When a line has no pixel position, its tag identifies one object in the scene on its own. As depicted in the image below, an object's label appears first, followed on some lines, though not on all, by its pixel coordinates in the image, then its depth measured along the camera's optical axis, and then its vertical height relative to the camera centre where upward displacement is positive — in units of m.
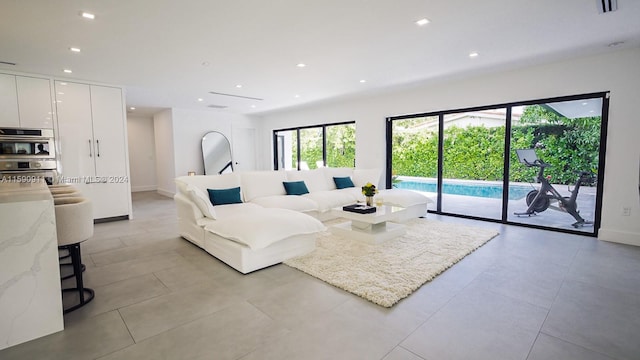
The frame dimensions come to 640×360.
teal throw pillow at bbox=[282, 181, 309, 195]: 5.50 -0.55
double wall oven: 4.52 +0.10
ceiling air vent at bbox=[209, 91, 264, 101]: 6.36 +1.43
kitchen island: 1.92 -0.73
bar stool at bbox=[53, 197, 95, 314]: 2.30 -0.55
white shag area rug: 2.69 -1.15
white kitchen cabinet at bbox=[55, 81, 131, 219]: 5.14 +0.29
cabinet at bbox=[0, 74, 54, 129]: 4.60 +0.95
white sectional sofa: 3.15 -0.71
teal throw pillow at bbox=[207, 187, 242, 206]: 4.38 -0.56
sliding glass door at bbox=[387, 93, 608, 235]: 4.45 -0.06
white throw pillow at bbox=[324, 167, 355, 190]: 6.40 -0.34
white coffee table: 3.91 -0.99
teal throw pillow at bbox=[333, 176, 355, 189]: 6.35 -0.51
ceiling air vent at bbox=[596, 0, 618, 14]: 2.66 +1.38
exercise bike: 4.57 -0.65
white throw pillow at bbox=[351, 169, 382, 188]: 6.53 -0.41
